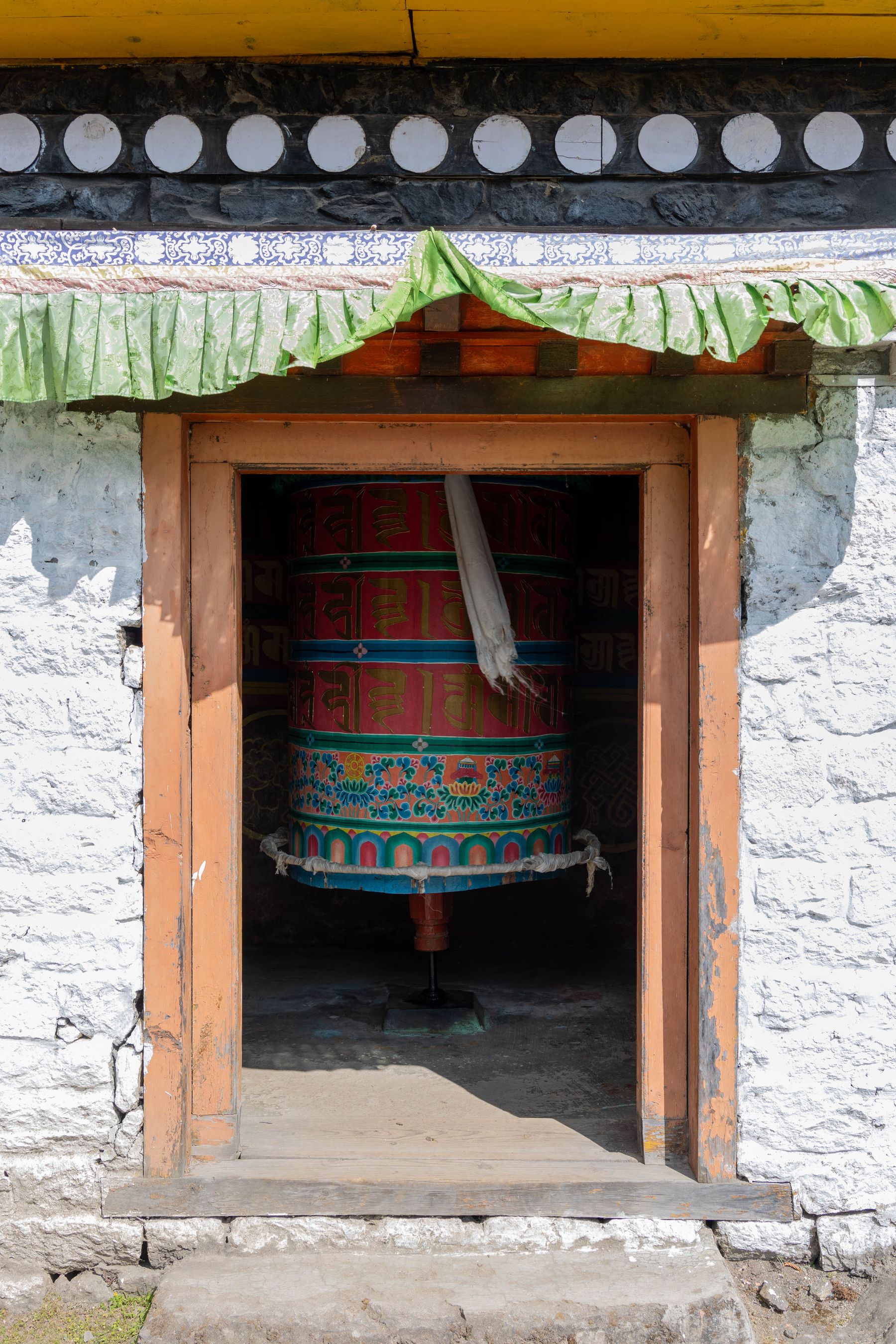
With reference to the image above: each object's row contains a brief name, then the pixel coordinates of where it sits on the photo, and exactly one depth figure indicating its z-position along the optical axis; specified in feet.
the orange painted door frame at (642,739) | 9.41
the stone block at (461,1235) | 9.39
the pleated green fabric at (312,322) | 7.84
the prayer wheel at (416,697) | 13.25
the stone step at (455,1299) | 8.37
